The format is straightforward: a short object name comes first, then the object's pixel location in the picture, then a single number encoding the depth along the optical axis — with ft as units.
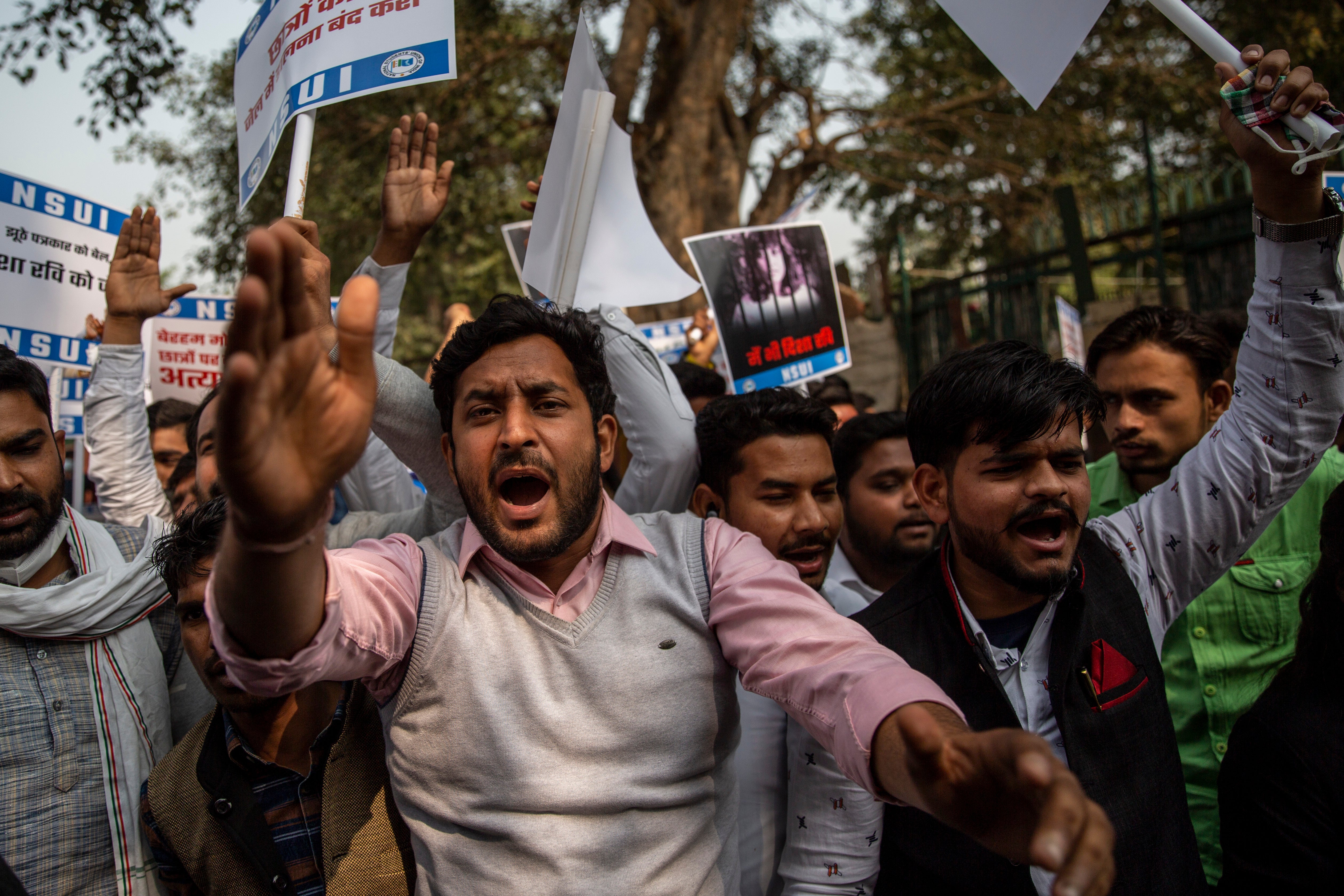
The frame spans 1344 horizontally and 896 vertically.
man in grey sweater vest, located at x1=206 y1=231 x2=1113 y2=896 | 3.84
